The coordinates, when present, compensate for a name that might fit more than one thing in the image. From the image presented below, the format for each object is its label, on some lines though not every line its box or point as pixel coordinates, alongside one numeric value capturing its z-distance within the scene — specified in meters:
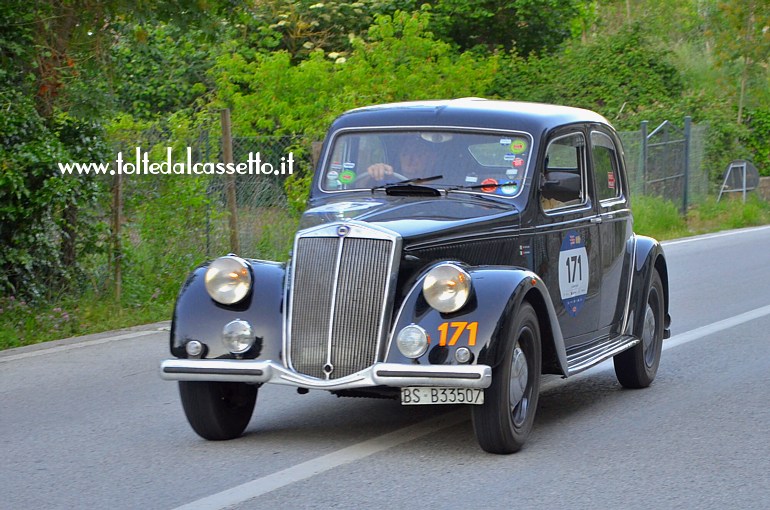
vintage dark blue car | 6.21
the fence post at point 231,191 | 13.96
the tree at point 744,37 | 31.66
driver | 7.56
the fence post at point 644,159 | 23.92
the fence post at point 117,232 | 12.72
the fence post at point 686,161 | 24.89
